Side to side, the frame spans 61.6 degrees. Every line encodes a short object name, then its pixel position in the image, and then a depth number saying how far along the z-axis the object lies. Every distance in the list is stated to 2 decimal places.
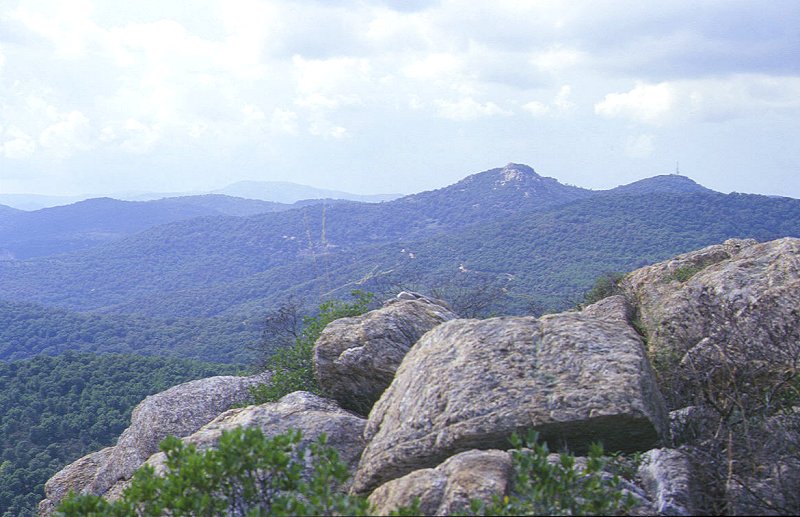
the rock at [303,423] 9.17
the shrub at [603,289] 17.95
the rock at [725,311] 8.72
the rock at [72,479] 14.70
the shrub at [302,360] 13.47
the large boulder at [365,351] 10.96
